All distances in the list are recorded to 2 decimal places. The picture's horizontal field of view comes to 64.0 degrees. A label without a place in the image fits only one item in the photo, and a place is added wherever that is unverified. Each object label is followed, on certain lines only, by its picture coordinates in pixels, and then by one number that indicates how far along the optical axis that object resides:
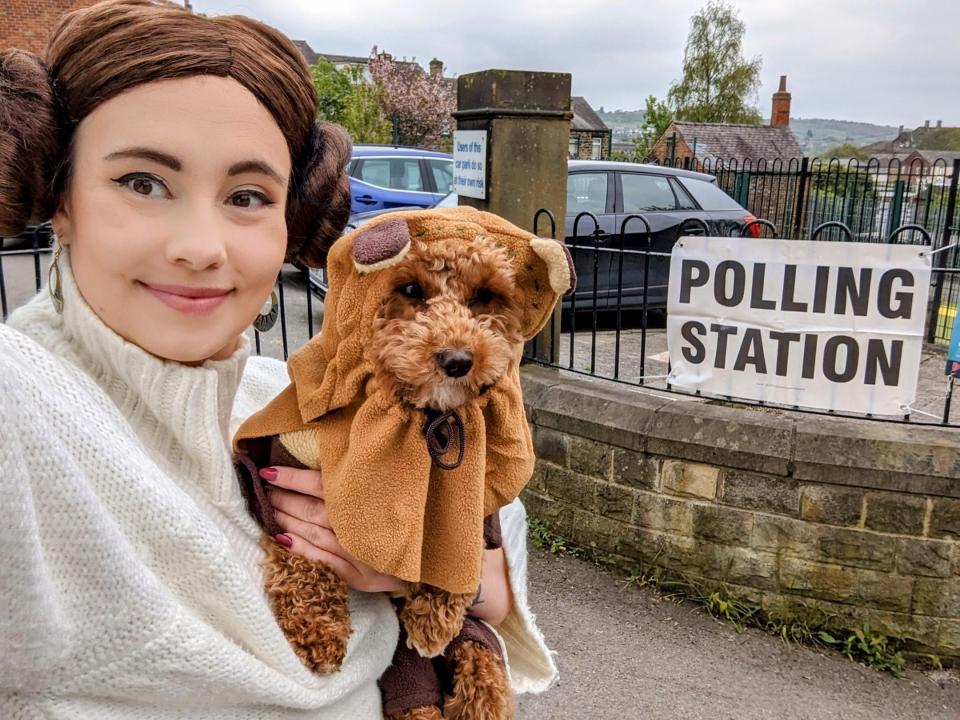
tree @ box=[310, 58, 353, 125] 23.91
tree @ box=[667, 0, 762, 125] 44.97
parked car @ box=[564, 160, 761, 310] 7.64
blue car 11.10
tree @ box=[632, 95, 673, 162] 32.38
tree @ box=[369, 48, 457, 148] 27.33
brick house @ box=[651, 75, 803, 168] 27.23
